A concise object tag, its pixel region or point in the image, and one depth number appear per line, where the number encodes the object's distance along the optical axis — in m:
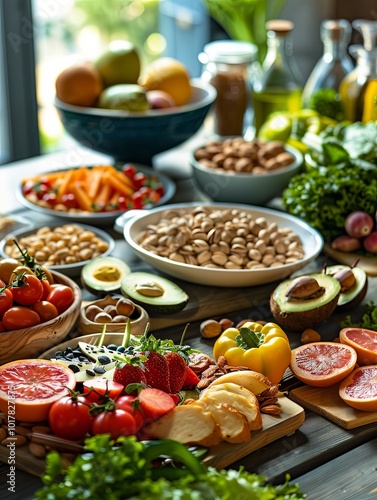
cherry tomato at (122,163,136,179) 2.43
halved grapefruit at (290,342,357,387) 1.52
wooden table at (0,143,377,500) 1.29
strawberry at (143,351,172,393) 1.40
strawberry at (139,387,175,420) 1.33
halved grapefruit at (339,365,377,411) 1.46
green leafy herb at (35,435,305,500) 1.05
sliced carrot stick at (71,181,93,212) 2.26
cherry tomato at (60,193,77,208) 2.27
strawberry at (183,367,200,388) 1.49
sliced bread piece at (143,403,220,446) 1.31
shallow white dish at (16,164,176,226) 2.21
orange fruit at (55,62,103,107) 2.47
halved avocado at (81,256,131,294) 1.87
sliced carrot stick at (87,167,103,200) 2.29
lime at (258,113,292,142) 2.56
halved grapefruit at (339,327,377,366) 1.59
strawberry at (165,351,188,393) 1.43
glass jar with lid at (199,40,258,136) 2.69
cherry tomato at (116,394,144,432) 1.31
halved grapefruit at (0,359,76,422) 1.34
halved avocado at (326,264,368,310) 1.84
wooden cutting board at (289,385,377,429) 1.45
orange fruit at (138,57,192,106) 2.59
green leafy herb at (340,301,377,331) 1.74
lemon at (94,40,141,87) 2.54
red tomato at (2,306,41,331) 1.54
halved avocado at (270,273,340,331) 1.72
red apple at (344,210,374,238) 2.09
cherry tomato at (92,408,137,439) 1.27
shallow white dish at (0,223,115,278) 1.95
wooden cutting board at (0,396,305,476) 1.30
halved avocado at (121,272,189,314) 1.79
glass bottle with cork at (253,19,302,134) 2.70
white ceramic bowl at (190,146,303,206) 2.30
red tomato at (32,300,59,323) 1.58
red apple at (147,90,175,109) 2.49
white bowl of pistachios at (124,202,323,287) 1.90
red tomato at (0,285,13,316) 1.54
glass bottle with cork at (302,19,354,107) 2.73
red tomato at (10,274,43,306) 1.57
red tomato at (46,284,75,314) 1.62
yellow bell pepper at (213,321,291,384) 1.52
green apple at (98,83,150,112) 2.40
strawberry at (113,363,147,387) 1.38
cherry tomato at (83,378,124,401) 1.35
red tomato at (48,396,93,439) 1.30
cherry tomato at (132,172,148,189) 2.40
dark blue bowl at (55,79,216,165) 2.40
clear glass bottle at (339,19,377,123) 2.54
